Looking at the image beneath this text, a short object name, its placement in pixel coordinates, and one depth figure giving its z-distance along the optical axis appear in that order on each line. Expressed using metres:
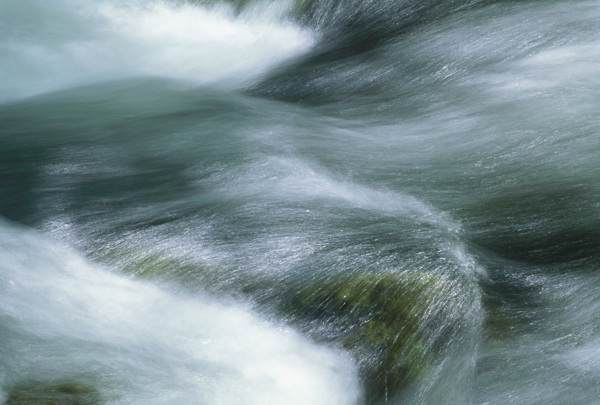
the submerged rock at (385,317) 10.73
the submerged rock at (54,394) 10.02
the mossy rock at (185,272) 11.73
